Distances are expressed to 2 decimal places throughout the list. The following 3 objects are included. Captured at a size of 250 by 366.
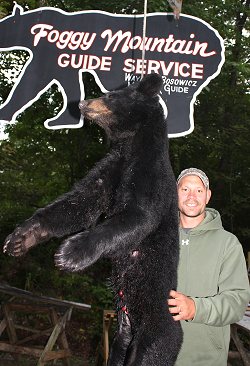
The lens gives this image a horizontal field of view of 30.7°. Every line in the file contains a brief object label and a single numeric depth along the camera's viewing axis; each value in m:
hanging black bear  2.17
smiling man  2.36
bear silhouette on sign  3.98
